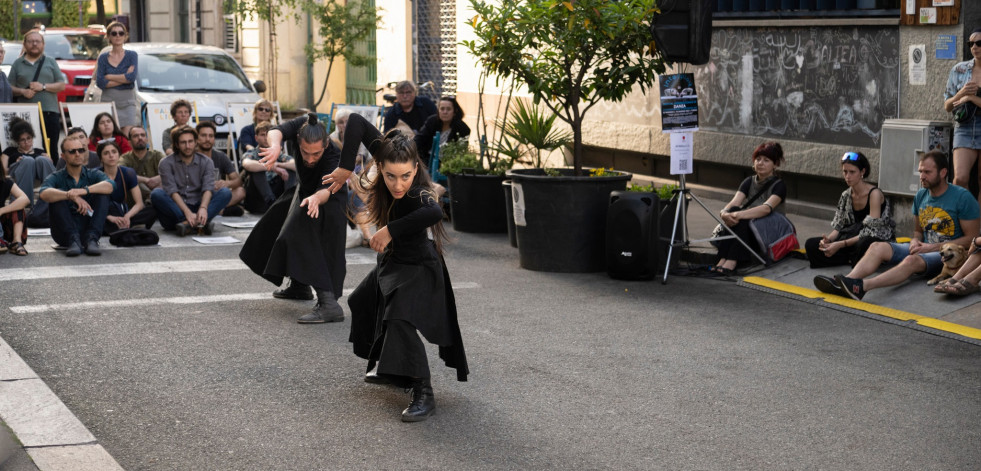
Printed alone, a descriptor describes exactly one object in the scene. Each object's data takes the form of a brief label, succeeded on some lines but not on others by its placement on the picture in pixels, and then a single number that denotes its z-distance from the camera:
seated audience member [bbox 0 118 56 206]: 13.12
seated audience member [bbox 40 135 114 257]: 11.45
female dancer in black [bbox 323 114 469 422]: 6.20
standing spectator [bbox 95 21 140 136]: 16.45
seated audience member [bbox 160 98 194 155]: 15.13
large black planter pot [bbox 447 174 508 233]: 12.74
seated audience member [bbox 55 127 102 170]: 11.87
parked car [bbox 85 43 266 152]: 17.86
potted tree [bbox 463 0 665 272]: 10.57
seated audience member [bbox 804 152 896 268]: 9.63
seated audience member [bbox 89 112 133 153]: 14.68
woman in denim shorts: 10.03
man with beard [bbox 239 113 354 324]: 8.50
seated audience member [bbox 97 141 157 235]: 12.41
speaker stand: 10.30
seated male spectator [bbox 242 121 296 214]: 14.30
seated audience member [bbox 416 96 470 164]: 14.09
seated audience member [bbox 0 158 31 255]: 11.31
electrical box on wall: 11.02
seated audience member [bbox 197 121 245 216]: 13.73
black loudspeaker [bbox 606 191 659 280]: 10.09
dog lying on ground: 8.92
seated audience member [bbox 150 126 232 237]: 12.80
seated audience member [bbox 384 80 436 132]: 14.98
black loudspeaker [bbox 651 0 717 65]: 10.35
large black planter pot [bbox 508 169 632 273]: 10.55
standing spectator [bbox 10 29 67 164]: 16.05
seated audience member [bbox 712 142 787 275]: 10.41
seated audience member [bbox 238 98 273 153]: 15.56
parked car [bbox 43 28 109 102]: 21.48
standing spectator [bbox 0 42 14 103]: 15.72
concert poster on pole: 10.43
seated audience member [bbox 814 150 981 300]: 9.06
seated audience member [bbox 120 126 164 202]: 13.84
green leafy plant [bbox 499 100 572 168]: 11.81
